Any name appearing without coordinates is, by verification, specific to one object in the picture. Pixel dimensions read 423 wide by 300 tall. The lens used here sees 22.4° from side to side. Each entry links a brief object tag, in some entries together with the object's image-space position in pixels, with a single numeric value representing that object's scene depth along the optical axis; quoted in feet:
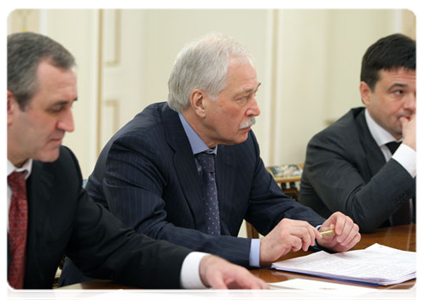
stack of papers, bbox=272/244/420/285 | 6.38
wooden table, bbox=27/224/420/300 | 6.00
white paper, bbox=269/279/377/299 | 6.00
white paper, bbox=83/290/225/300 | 5.78
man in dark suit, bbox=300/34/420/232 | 8.72
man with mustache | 6.95
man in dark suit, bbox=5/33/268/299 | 5.76
